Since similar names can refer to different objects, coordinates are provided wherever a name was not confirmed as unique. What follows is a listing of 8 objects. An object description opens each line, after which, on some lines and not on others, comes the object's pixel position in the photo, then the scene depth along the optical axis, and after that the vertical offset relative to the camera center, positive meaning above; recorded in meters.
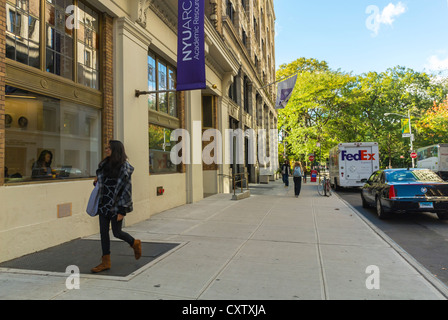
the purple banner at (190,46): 8.51 +3.41
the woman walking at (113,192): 4.16 -0.34
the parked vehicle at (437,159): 27.36 +0.34
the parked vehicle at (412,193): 8.10 -0.82
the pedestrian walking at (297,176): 14.84 -0.58
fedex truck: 18.23 +0.09
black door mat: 4.39 -1.45
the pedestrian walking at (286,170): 21.83 -0.41
